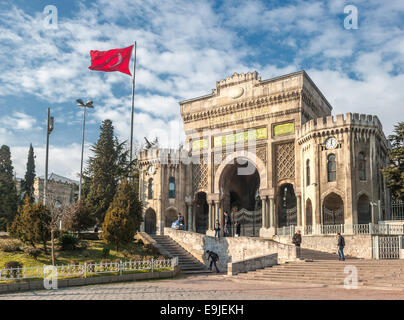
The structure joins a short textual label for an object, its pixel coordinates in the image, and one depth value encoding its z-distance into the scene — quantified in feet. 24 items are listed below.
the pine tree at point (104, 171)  115.34
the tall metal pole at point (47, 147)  77.25
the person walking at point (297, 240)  73.36
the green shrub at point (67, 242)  70.08
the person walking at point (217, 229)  85.99
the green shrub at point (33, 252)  63.91
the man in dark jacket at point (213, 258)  74.19
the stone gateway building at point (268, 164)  86.94
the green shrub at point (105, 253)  70.79
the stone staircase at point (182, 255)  75.56
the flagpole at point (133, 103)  118.81
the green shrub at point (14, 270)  52.08
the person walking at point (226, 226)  89.81
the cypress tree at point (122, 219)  73.15
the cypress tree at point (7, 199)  119.55
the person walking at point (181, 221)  95.96
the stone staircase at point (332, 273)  50.96
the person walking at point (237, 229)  91.48
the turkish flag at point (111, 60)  102.17
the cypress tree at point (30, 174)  162.61
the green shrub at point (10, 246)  66.46
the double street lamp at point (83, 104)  102.94
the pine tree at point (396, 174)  84.58
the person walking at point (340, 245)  66.74
